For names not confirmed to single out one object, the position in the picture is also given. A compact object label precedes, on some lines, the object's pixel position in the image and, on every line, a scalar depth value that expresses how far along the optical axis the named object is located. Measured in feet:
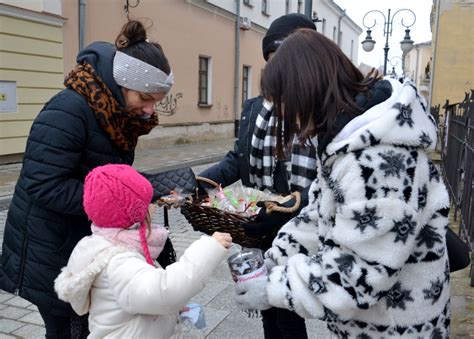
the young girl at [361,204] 4.40
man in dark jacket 7.32
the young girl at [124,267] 5.31
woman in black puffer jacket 6.30
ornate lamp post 55.26
